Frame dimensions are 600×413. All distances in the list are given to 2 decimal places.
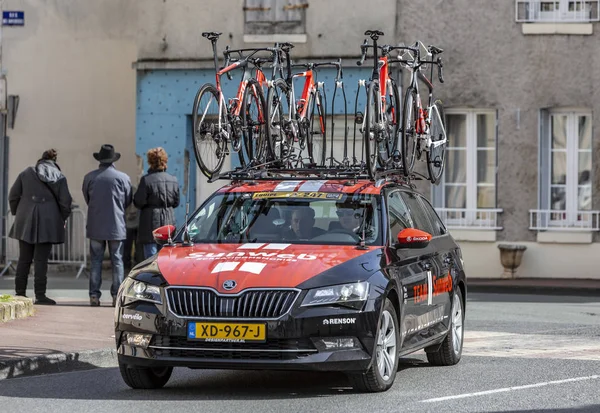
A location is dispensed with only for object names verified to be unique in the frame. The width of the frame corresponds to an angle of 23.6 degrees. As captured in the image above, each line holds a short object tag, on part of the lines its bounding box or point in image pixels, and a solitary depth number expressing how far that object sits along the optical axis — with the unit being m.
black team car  9.47
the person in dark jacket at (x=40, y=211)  17.08
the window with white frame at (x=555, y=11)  24.89
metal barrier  25.45
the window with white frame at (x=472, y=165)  25.34
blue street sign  27.52
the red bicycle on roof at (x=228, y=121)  12.30
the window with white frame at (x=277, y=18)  25.58
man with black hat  16.70
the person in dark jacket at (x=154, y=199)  16.45
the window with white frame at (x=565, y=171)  25.03
